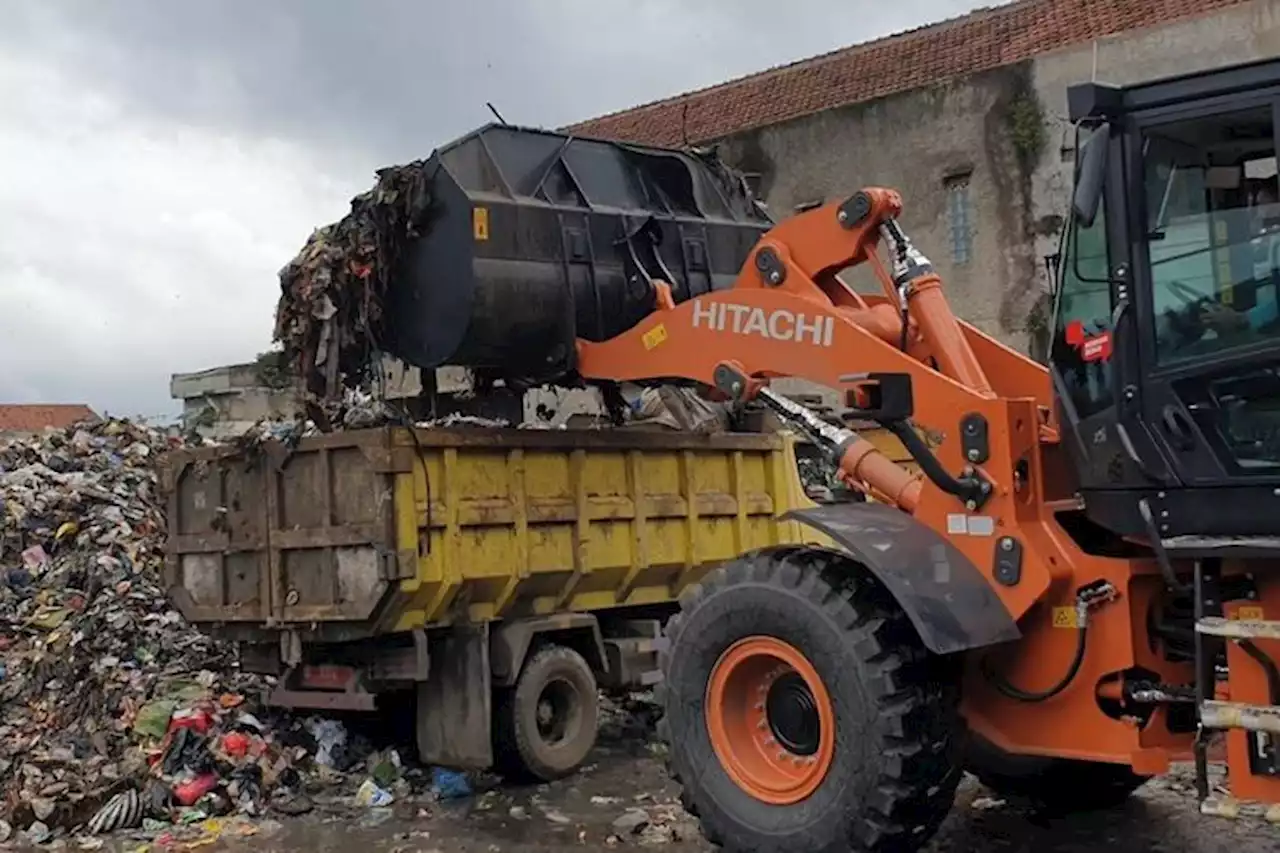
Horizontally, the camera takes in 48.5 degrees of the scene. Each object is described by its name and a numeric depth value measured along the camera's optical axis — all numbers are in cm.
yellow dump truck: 677
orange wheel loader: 423
